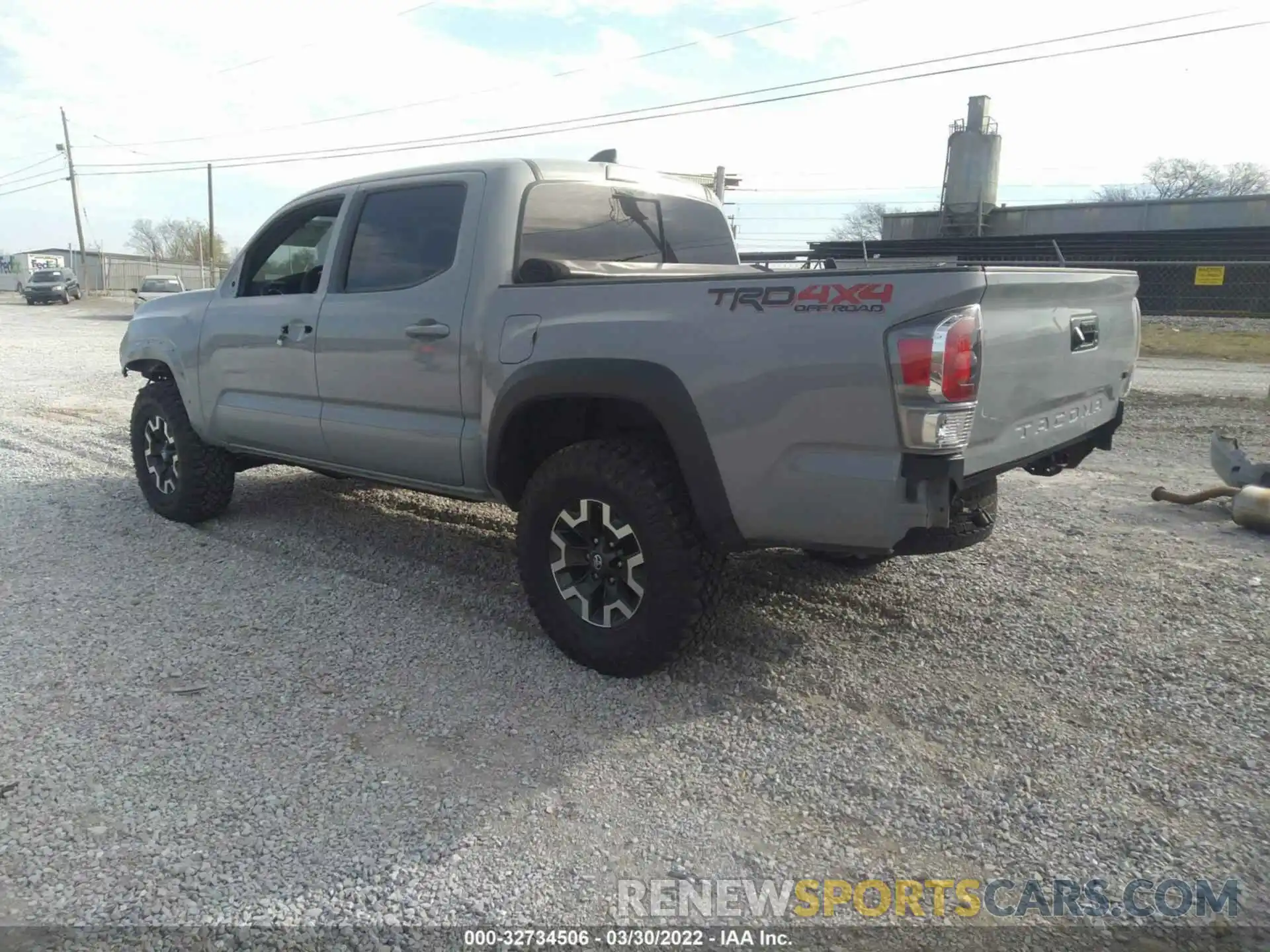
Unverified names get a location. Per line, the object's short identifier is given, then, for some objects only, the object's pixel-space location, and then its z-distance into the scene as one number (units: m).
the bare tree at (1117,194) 53.09
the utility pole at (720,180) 24.33
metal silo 35.09
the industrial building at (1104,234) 20.52
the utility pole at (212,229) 55.96
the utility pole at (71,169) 54.84
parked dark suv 39.97
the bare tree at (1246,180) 56.07
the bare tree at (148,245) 92.19
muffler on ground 5.75
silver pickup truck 3.08
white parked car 29.80
